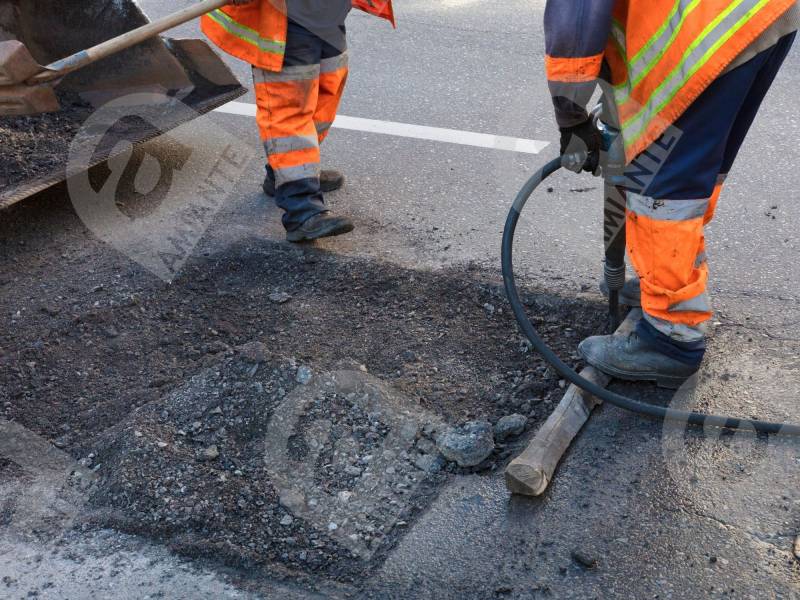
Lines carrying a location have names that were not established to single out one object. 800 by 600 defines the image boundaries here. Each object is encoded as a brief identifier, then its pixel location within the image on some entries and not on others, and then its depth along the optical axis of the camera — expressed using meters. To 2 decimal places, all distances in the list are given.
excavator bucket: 4.14
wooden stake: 2.41
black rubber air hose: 2.63
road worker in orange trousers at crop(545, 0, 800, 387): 2.29
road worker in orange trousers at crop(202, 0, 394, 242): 3.48
